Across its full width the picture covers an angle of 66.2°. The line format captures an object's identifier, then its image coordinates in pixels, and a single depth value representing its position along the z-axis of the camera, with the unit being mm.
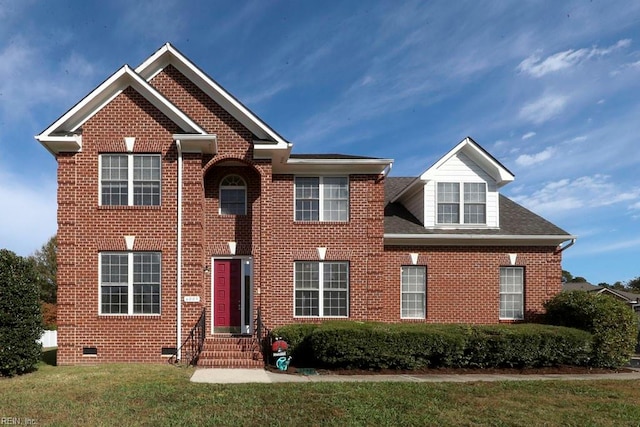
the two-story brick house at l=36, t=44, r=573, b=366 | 13773
